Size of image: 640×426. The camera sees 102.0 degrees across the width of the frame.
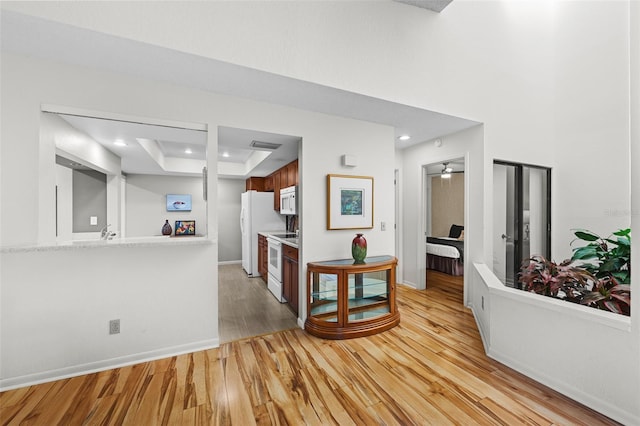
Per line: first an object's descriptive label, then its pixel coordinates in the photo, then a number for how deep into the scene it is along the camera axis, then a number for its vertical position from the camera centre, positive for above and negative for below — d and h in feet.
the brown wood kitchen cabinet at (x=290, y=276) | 10.44 -2.69
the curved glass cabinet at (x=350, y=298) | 8.79 -3.07
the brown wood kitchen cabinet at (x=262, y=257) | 15.44 -2.71
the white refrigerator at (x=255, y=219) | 16.89 -0.39
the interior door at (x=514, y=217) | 11.59 -0.20
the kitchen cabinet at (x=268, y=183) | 18.00 +2.13
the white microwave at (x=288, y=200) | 13.07 +0.71
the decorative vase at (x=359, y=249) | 9.20 -1.28
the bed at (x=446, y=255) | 16.61 -2.75
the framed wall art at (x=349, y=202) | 9.71 +0.44
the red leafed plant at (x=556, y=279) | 6.63 -1.77
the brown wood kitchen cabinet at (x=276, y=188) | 15.90 +1.59
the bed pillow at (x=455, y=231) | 20.23 -1.42
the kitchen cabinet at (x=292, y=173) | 12.67 +2.06
